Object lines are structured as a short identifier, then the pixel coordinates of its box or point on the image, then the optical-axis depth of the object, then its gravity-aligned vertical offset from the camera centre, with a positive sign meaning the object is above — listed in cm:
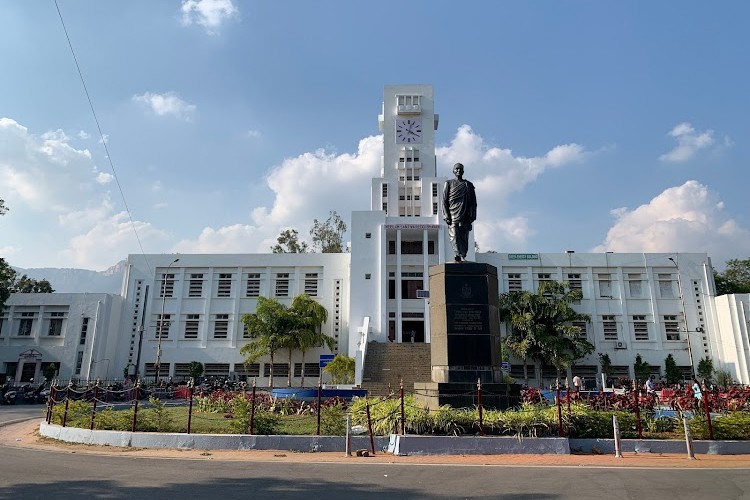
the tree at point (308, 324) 3247 +333
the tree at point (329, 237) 5105 +1374
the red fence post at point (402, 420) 997 -78
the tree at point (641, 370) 3394 +69
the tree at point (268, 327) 3244 +315
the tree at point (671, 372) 3350 +57
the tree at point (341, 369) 2858 +50
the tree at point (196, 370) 3478 +48
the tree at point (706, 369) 3350 +77
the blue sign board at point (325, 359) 2506 +92
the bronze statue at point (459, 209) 1310 +428
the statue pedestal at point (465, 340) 1123 +87
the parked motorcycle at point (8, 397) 2334 -95
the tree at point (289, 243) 5050 +1292
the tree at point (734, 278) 4212 +849
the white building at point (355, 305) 3456 +497
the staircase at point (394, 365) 2675 +74
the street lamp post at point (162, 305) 3494 +511
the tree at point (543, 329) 3156 +308
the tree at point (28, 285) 4734 +837
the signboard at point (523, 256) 3709 +868
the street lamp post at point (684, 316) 3425 +437
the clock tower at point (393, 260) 3372 +788
